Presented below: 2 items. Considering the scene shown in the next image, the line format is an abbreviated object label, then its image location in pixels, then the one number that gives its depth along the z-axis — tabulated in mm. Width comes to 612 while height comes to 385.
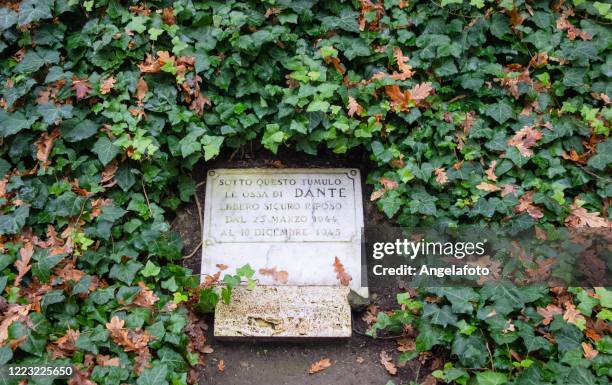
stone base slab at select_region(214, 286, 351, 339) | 3111
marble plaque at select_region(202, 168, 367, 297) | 3312
